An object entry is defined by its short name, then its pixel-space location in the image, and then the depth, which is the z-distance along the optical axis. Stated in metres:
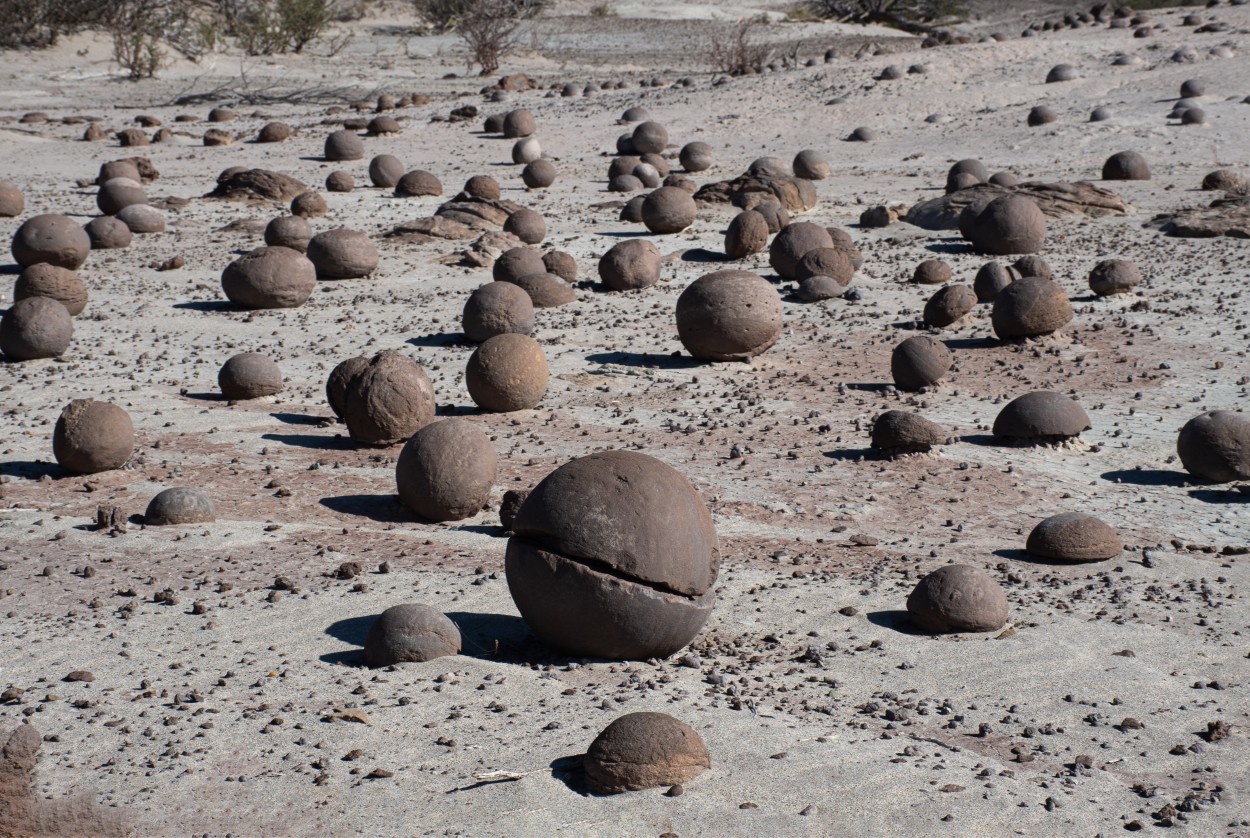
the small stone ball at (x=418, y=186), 17.50
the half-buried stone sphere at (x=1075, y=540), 6.52
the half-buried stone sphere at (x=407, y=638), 5.14
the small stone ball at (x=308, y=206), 15.86
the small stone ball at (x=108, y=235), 14.38
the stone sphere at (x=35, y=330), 10.23
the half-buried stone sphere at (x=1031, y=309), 10.58
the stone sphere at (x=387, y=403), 8.11
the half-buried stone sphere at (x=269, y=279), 11.98
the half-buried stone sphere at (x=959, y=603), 5.61
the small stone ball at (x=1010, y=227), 13.62
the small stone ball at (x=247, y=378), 9.37
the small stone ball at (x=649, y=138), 20.27
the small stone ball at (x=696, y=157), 19.28
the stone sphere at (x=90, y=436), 7.49
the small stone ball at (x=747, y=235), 13.86
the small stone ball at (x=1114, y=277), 11.87
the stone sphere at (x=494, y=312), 10.79
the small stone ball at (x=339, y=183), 17.53
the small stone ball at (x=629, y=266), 12.70
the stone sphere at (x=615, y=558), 4.99
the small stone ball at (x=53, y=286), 11.59
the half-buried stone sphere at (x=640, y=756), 4.20
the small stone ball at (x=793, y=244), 12.89
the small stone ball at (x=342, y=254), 13.05
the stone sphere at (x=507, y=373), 8.87
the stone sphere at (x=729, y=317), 10.07
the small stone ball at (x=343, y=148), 20.16
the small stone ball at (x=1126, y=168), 17.23
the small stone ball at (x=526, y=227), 14.55
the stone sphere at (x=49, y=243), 12.93
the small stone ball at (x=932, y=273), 12.81
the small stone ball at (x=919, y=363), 9.55
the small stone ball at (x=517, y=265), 12.41
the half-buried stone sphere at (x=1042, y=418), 8.31
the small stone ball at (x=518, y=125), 21.80
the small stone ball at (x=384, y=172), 17.98
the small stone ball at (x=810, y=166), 18.38
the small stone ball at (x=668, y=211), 15.00
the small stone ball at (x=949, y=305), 11.27
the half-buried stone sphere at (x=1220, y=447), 7.68
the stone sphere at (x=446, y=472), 6.85
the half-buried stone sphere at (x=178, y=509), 6.80
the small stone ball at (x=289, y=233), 14.07
